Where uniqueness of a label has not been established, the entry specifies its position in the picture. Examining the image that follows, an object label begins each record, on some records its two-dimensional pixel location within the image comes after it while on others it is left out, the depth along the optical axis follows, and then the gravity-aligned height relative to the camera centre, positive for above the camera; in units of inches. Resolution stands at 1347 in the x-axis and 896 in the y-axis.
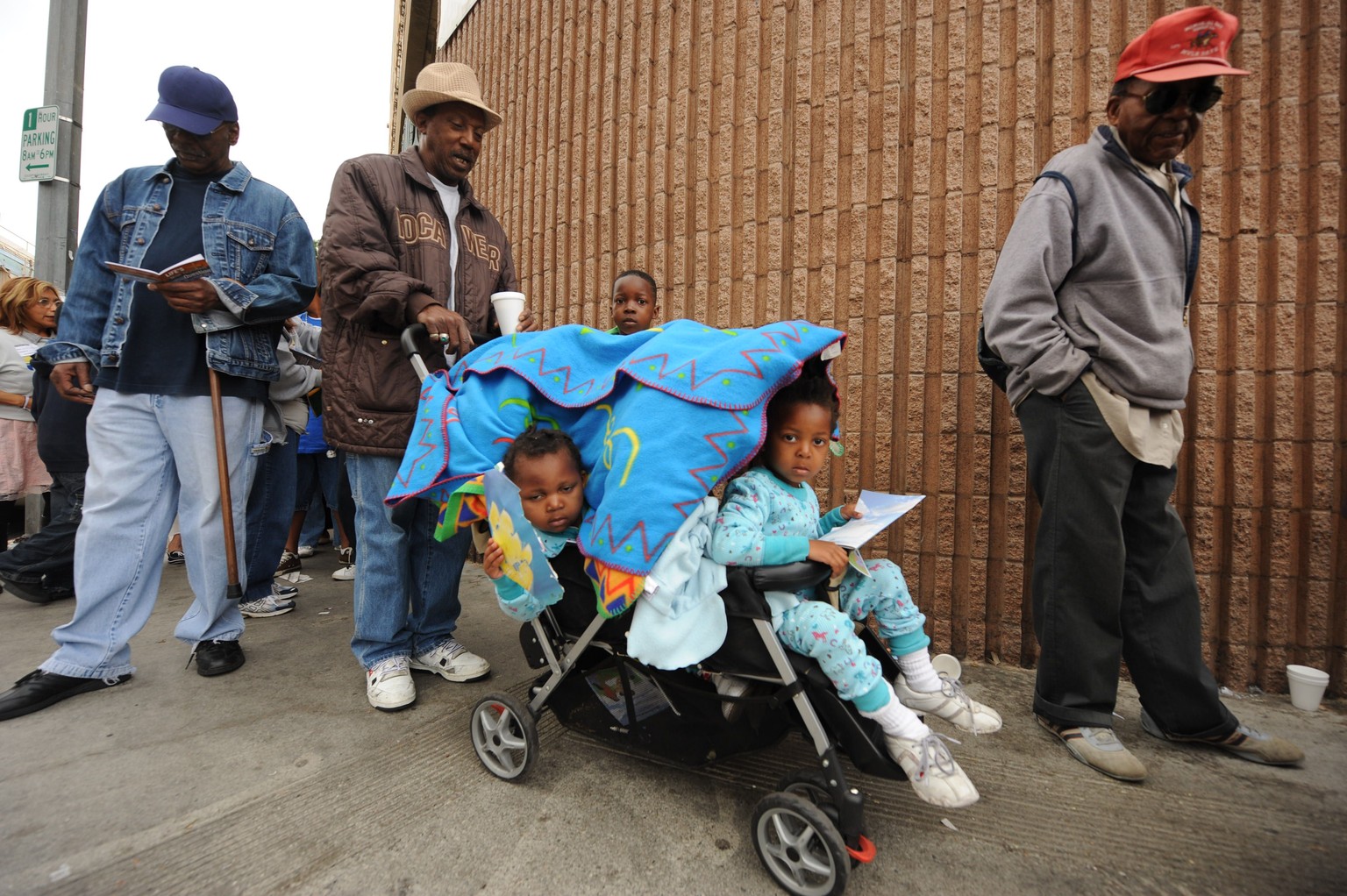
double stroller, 58.6 -18.3
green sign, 185.3 +87.1
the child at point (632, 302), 127.2 +32.3
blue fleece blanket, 62.0 +5.4
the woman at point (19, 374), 167.2 +18.5
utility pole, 185.0 +90.0
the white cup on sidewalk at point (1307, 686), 91.2 -29.2
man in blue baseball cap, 96.9 +13.1
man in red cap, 81.3 +9.5
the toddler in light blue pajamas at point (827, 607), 58.4 -14.0
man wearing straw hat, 92.7 +18.9
